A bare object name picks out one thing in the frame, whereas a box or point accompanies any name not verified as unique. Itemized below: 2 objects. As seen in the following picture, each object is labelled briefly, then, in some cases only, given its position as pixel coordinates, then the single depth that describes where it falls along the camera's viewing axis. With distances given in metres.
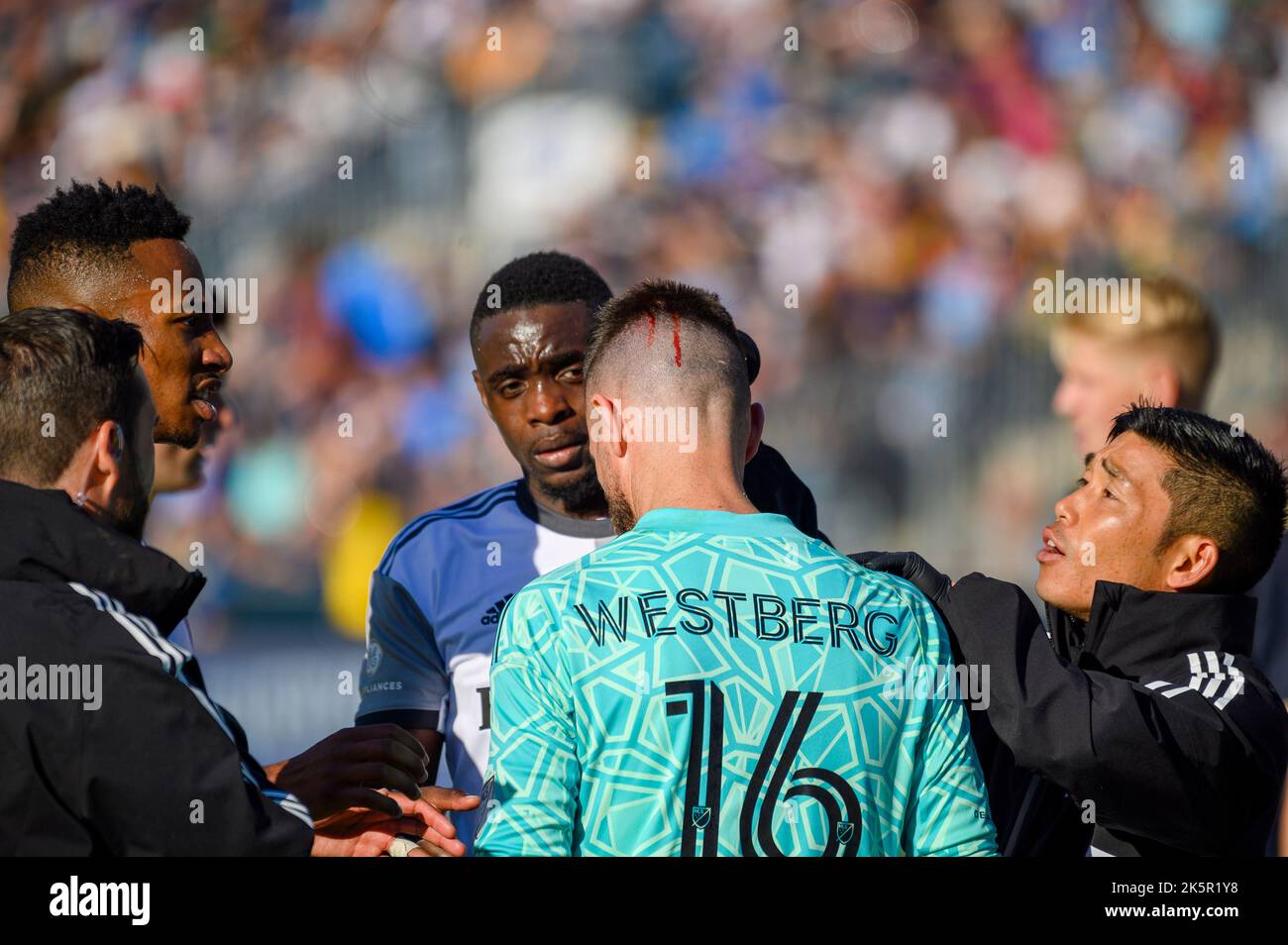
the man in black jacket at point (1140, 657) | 3.92
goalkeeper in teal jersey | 3.42
